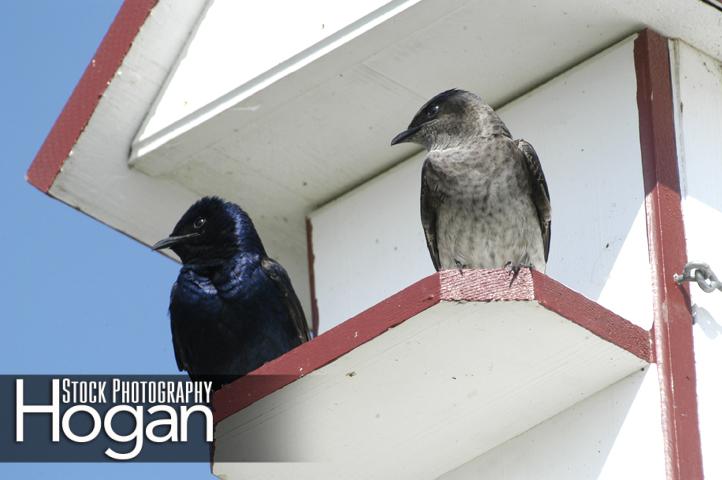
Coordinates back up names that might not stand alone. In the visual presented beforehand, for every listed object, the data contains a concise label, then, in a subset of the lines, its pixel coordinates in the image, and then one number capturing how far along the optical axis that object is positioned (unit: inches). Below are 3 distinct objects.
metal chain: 339.6
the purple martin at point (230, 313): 397.7
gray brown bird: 371.6
